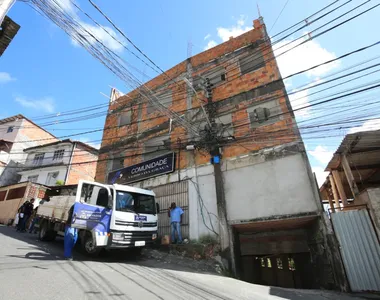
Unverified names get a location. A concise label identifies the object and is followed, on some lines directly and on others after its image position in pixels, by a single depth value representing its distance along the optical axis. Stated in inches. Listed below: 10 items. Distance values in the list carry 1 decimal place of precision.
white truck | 283.9
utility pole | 343.6
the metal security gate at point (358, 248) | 246.4
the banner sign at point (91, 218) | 282.0
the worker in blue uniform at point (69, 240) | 270.8
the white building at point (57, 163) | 922.7
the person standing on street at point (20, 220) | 488.1
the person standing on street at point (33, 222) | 418.7
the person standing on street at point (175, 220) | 378.7
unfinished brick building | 327.9
